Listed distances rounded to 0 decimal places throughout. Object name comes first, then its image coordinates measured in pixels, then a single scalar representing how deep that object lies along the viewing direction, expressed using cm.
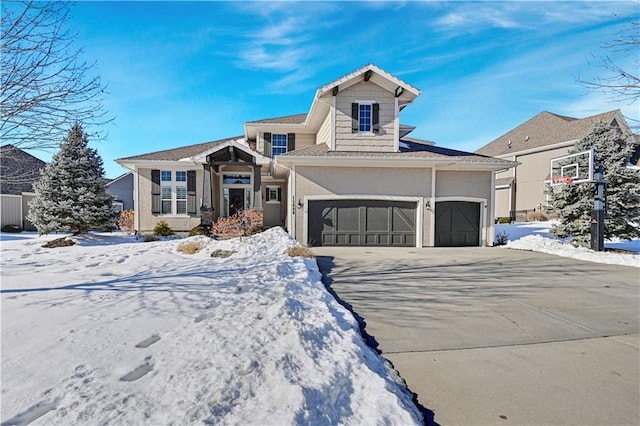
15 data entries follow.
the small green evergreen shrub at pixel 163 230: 1477
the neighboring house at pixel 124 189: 2725
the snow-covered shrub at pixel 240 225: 1216
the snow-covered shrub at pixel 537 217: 2180
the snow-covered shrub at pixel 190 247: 942
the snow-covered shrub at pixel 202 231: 1344
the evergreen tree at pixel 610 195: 1123
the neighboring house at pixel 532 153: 2311
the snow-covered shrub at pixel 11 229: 1688
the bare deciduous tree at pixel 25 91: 485
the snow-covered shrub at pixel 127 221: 1610
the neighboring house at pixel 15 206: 1748
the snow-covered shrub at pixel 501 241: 1351
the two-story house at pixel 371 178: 1230
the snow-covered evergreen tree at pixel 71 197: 1266
